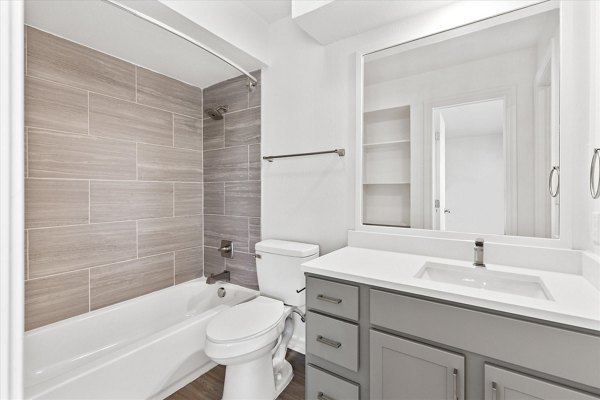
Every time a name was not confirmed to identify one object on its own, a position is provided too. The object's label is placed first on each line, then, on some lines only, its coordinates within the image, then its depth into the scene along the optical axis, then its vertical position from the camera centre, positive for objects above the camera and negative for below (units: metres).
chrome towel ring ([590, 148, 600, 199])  1.07 +0.08
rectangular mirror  1.32 +0.37
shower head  2.44 +0.75
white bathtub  1.35 -0.87
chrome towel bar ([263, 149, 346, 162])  1.86 +0.32
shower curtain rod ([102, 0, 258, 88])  1.36 +0.91
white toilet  1.45 -0.69
